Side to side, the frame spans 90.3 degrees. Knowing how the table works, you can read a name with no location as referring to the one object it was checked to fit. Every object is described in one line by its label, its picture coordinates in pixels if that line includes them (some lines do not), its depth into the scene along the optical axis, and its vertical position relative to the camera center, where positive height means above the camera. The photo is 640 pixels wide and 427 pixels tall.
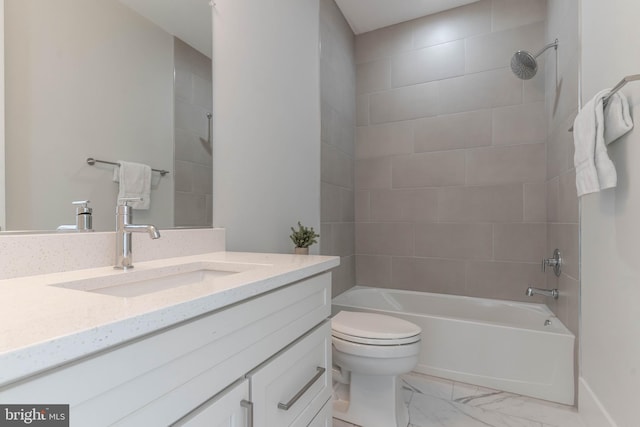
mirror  0.86 +0.37
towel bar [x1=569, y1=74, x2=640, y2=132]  1.00 +0.45
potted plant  1.68 -0.12
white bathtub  1.75 -0.78
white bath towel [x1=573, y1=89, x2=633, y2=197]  1.15 +0.31
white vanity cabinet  0.42 -0.27
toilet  1.50 -0.70
